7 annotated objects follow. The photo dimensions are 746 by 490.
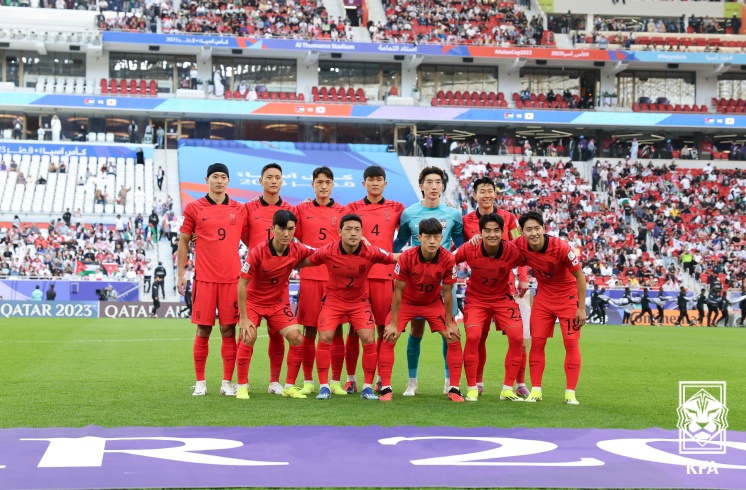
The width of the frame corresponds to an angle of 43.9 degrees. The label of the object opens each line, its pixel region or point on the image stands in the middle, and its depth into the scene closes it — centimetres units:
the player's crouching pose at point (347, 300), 970
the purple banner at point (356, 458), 568
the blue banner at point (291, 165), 4538
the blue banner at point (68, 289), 3288
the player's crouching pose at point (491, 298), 984
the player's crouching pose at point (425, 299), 973
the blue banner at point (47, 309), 3153
